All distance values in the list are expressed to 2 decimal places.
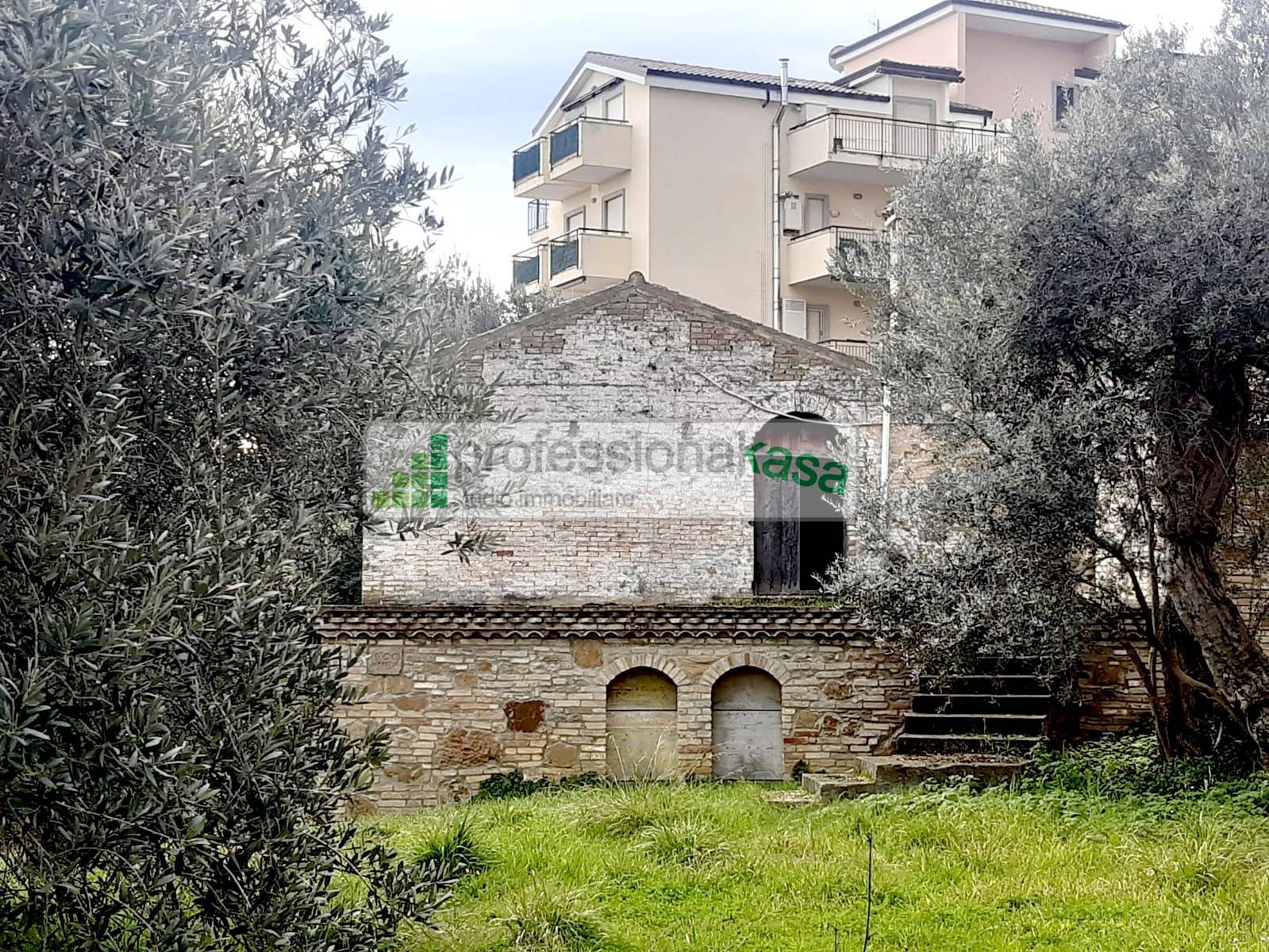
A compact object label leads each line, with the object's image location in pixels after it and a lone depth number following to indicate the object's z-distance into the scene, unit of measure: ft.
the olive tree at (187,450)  14.20
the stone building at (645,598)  54.19
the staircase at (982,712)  48.60
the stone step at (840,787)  43.80
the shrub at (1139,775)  38.65
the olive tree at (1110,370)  33.53
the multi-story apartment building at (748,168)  96.73
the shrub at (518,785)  53.42
